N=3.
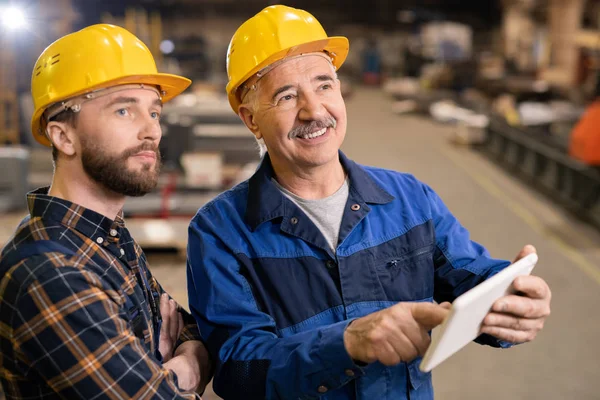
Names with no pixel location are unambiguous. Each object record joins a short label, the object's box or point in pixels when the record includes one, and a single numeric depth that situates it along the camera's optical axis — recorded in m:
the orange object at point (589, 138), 6.83
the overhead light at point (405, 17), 24.04
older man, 1.80
